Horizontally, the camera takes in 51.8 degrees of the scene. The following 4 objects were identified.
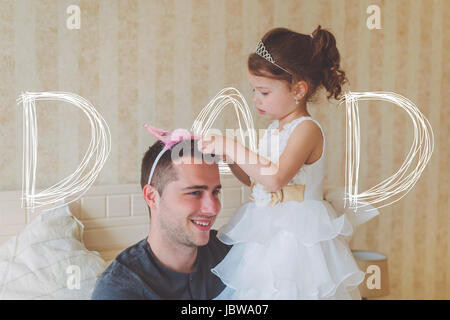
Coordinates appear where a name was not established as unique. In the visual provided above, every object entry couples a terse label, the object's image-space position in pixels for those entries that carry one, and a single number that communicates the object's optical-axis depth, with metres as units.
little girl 1.23
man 1.29
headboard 1.64
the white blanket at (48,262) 1.39
